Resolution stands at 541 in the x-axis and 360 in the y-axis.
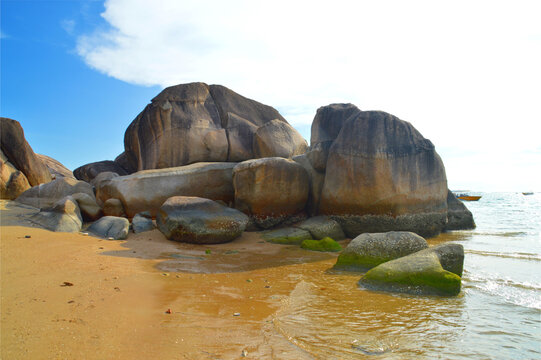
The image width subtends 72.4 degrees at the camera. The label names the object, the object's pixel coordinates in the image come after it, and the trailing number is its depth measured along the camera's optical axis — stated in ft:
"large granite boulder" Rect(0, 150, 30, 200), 33.60
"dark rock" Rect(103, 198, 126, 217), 30.25
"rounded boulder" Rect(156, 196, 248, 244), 24.31
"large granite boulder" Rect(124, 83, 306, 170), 38.47
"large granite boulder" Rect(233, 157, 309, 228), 28.86
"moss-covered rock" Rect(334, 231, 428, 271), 18.97
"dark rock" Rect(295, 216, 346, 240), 27.86
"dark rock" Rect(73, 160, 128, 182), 51.67
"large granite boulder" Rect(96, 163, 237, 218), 30.76
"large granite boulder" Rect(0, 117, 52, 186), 36.65
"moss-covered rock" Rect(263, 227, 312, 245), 26.45
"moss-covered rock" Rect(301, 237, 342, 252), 24.21
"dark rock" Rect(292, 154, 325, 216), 31.32
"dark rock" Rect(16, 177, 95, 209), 30.53
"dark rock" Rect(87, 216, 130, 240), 24.06
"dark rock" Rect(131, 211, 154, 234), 26.40
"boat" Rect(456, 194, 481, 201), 133.94
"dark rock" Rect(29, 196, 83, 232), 23.45
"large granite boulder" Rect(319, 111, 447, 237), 28.22
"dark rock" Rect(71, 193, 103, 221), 28.37
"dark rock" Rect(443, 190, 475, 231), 37.63
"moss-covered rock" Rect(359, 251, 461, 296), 14.51
